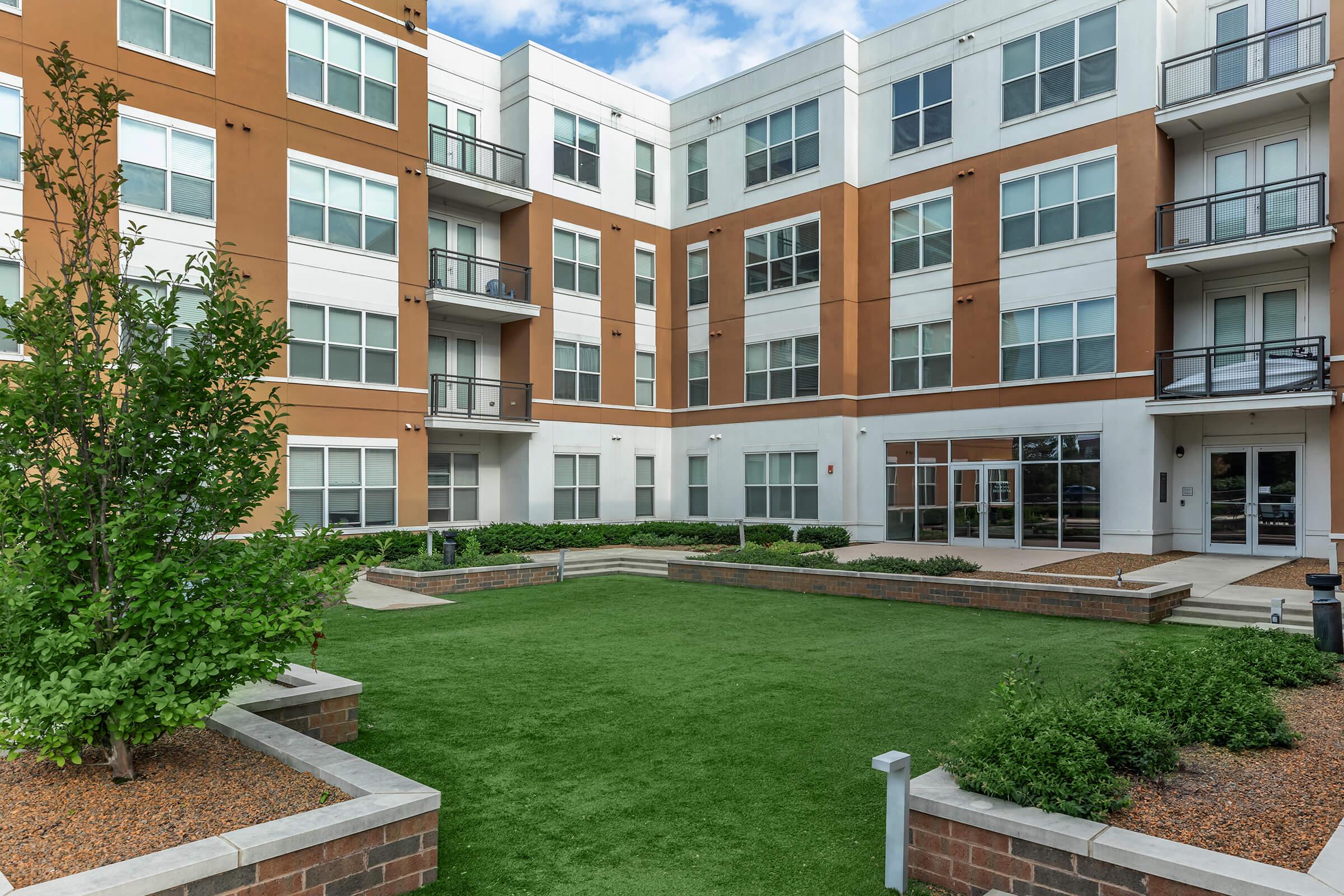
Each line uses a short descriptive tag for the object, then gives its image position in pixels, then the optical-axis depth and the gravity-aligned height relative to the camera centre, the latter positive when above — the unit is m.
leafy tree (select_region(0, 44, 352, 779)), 4.05 -0.31
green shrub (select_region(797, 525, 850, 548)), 22.16 -2.21
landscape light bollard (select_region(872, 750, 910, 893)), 4.13 -1.77
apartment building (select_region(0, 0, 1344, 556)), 17.89 +4.77
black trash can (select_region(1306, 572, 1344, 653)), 8.48 -1.71
